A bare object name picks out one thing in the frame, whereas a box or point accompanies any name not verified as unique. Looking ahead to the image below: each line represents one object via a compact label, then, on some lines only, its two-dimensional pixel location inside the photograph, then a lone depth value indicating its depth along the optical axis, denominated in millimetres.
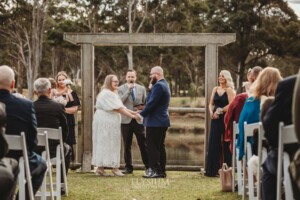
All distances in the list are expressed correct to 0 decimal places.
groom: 9750
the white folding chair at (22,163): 5004
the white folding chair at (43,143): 6082
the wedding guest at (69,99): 10031
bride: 10151
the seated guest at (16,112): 5484
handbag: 8258
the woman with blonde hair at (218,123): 9781
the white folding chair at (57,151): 6727
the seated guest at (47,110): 7293
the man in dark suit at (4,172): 4248
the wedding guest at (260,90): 5887
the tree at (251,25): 37438
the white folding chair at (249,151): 6066
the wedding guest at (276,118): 4657
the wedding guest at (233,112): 8234
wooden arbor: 10609
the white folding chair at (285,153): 4488
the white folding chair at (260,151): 5496
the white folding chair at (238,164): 7517
